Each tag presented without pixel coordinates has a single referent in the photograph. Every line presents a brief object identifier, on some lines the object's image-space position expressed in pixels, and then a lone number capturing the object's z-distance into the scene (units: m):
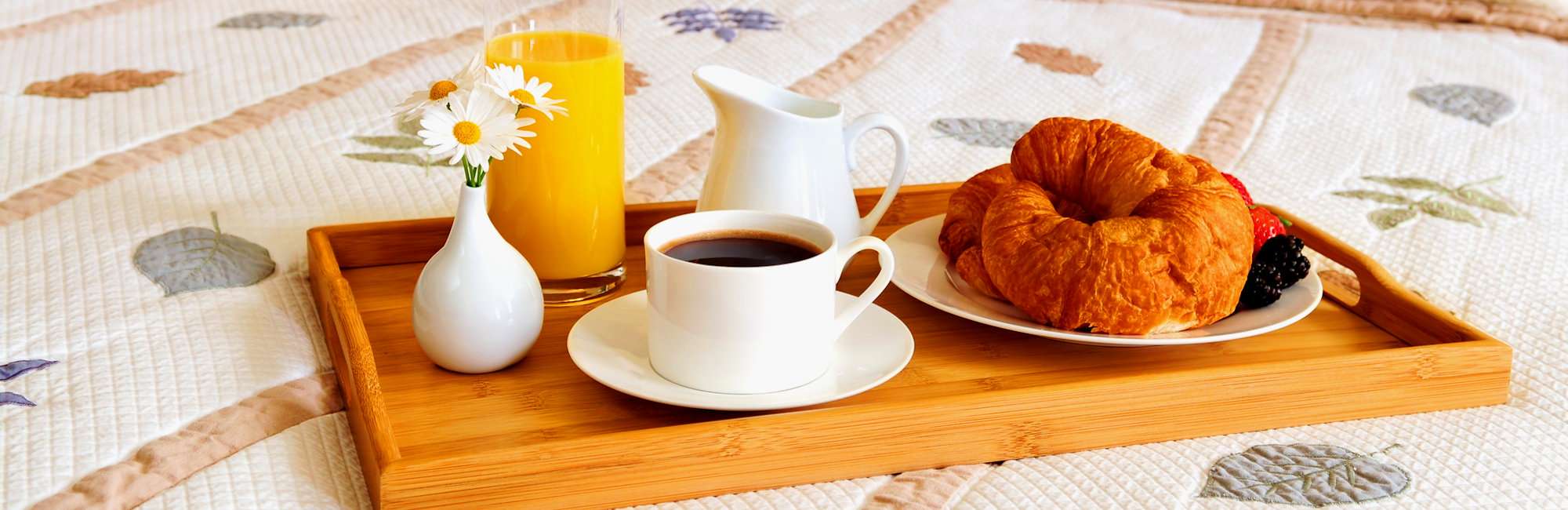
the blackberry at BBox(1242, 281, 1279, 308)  0.67
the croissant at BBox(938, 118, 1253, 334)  0.62
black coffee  0.58
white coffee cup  0.54
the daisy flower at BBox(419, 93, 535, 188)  0.55
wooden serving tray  0.52
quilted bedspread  0.57
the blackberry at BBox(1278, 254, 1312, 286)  0.68
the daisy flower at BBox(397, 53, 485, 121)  0.56
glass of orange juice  0.68
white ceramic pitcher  0.69
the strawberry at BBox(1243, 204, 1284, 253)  0.71
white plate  0.62
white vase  0.59
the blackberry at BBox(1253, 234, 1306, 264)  0.68
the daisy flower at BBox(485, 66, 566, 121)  0.58
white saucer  0.55
